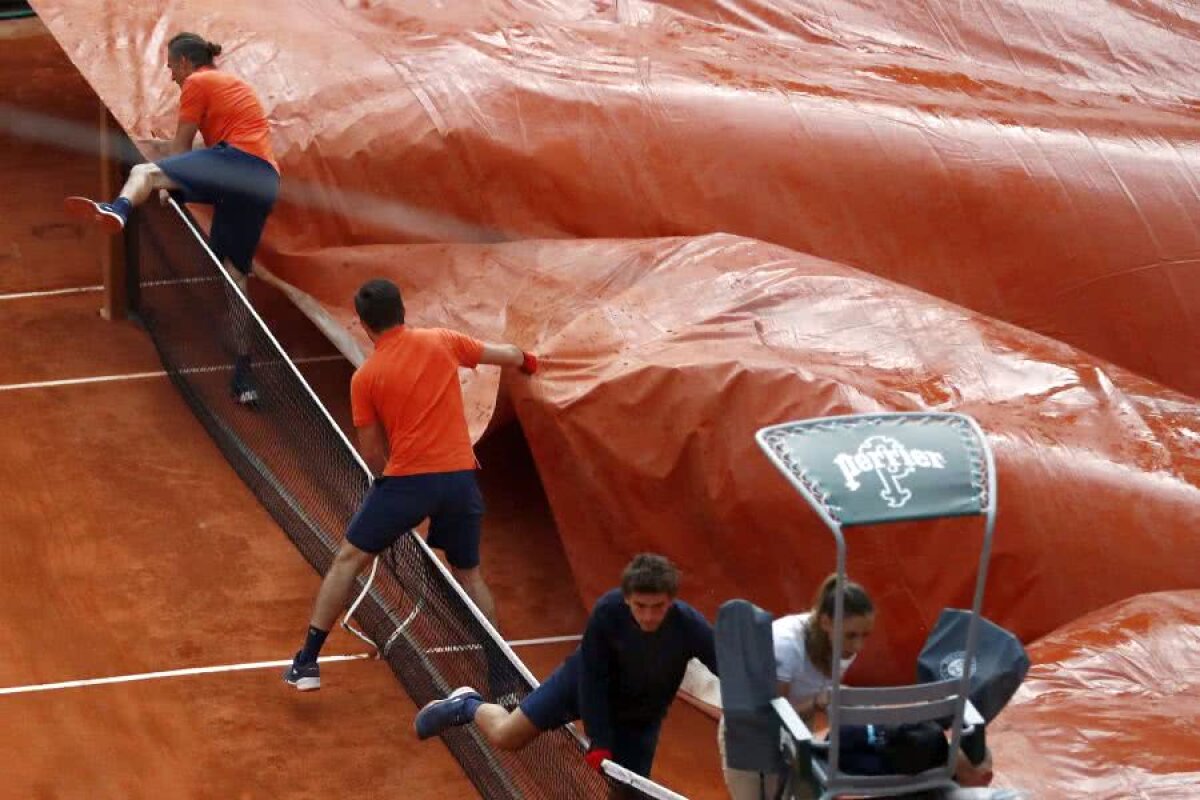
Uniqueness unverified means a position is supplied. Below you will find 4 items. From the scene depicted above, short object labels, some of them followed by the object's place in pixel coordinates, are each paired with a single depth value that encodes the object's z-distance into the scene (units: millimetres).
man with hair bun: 20422
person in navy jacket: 12055
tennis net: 15102
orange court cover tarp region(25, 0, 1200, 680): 16766
